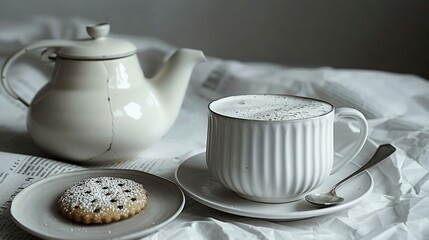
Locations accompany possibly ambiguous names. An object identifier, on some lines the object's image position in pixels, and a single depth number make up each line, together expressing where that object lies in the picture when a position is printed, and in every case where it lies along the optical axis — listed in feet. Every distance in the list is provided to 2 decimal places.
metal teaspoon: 1.74
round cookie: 1.62
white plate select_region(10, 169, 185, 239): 1.56
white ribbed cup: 1.67
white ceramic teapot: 2.17
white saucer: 1.67
